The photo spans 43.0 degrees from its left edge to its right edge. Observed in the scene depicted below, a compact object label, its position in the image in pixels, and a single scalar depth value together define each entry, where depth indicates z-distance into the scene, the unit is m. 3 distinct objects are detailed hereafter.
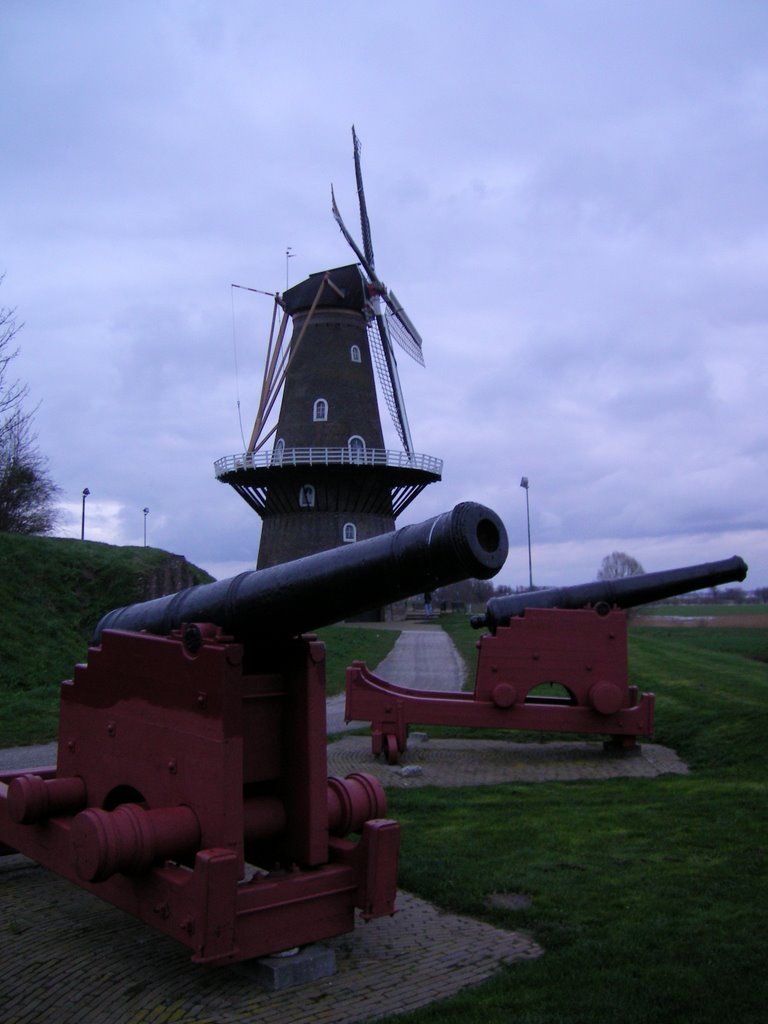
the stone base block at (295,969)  4.43
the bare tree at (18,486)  31.64
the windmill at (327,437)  40.50
